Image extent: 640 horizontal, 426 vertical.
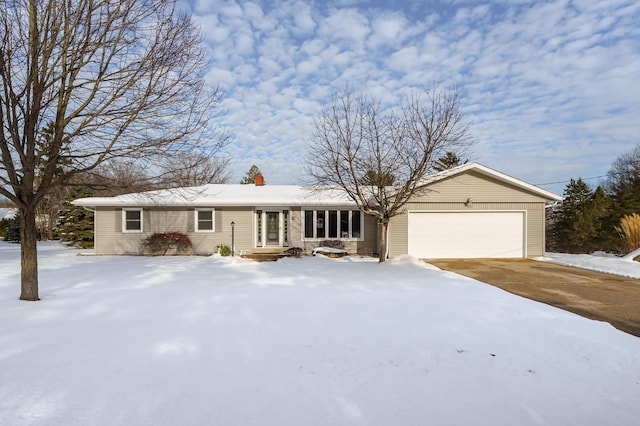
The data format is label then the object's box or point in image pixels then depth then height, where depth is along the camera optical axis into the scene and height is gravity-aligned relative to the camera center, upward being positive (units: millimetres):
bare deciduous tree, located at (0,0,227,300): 5281 +2173
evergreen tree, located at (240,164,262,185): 38469 +4693
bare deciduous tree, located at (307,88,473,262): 10258 +1923
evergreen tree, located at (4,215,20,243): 22392 -1309
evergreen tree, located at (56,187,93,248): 18062 -676
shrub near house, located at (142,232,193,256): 13875 -1258
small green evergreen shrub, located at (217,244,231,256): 13685 -1538
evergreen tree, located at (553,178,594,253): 19659 -490
